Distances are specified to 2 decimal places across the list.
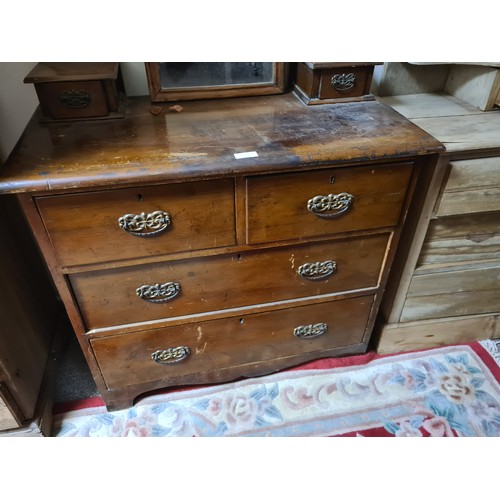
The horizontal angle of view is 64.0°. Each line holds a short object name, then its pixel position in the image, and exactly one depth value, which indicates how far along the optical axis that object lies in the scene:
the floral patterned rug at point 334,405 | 1.28
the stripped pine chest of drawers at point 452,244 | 1.12
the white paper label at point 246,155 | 0.91
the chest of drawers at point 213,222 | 0.90
